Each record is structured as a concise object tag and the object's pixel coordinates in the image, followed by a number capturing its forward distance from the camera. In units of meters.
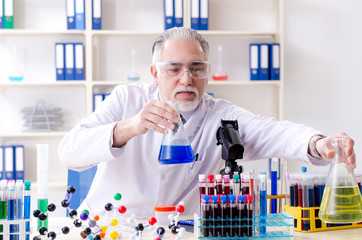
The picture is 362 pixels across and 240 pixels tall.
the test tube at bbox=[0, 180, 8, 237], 1.41
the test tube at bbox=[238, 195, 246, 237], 1.45
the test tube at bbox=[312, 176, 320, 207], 1.63
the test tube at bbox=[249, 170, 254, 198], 1.54
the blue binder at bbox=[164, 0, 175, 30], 3.90
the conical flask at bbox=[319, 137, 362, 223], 1.47
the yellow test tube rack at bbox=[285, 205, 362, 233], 1.61
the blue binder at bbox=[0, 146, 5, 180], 3.85
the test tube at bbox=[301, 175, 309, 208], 1.62
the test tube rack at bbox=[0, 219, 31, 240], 1.42
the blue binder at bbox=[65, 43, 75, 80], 3.87
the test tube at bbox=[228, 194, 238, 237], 1.45
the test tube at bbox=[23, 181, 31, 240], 1.44
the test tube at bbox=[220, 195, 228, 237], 1.44
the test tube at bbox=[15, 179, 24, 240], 1.42
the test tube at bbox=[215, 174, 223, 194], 1.49
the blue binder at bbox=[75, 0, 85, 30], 3.87
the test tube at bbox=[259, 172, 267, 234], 1.54
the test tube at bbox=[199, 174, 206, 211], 1.49
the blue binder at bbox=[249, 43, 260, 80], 3.96
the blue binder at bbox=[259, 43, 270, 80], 3.95
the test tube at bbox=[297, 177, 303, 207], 1.63
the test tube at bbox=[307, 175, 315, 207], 1.63
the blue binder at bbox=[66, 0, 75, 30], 3.90
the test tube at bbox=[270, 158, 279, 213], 1.96
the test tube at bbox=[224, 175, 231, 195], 1.48
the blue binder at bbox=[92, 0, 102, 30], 3.91
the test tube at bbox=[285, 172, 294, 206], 1.66
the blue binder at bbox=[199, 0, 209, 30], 3.93
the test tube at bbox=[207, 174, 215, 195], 1.49
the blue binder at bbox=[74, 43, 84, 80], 3.87
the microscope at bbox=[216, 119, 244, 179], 1.64
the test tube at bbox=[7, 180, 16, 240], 1.42
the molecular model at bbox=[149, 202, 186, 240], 1.48
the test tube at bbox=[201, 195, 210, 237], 1.44
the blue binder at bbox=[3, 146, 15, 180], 3.88
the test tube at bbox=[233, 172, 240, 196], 1.48
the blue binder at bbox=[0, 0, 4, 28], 3.90
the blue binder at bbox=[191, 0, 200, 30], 3.92
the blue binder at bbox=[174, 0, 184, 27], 3.91
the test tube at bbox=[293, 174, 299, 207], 1.64
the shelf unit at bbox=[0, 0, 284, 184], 4.14
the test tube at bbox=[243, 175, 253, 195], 1.48
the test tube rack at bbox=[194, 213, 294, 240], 1.45
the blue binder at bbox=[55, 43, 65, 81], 3.86
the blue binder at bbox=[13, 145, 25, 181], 3.92
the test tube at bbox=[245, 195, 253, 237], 1.45
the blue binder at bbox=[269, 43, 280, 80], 3.94
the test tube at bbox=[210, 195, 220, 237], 1.44
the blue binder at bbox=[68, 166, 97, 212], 2.21
